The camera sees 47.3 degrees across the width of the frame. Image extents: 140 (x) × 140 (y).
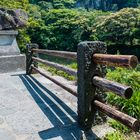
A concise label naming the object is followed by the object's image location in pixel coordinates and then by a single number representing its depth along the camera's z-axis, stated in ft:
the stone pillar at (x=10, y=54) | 12.76
